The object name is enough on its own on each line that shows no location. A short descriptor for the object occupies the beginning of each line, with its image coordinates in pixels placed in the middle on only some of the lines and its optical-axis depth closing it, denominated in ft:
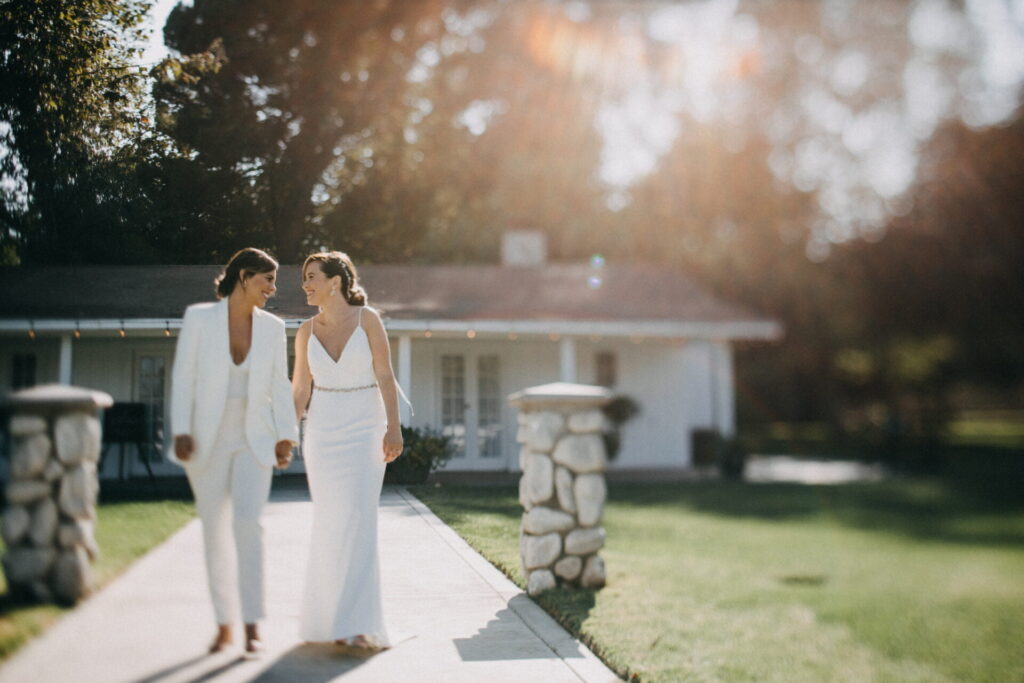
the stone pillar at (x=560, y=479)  17.63
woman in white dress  11.98
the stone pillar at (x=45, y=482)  10.69
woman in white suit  10.66
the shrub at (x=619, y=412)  51.12
